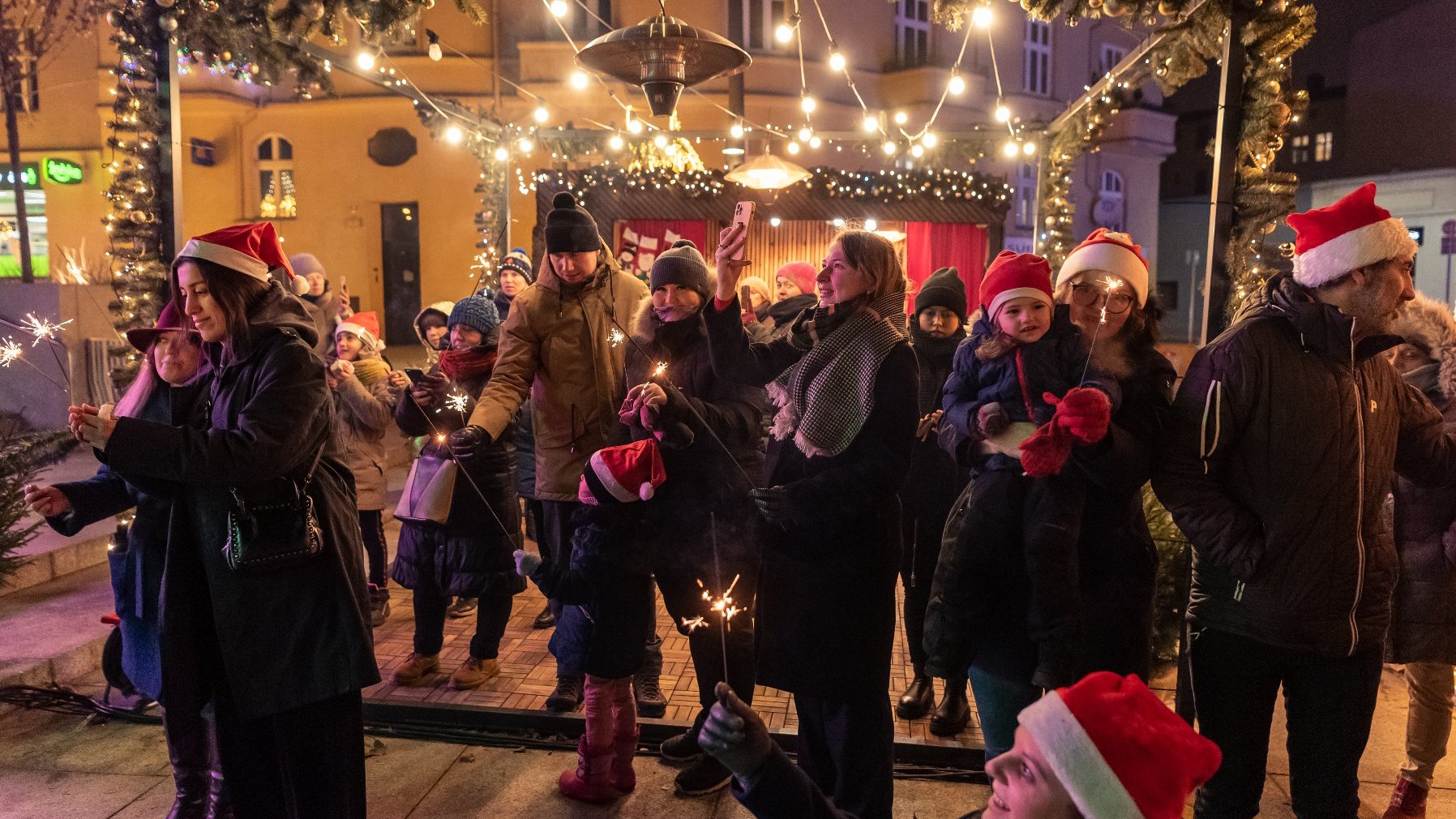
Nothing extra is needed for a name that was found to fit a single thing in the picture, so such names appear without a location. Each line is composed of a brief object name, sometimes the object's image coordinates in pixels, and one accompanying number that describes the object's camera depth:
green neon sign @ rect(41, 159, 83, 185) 20.19
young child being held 2.68
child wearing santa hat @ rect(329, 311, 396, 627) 5.37
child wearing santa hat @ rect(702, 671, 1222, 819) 1.61
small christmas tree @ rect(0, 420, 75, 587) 5.43
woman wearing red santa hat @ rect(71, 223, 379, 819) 2.60
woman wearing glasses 2.72
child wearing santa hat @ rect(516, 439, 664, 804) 3.36
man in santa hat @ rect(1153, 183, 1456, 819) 2.53
